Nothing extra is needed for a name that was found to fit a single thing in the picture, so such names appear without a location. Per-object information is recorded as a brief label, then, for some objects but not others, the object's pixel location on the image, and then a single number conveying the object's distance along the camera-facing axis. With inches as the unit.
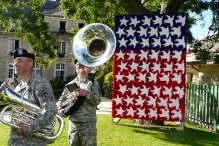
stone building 1790.1
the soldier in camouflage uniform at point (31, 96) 171.6
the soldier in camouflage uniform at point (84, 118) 237.9
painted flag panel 402.3
